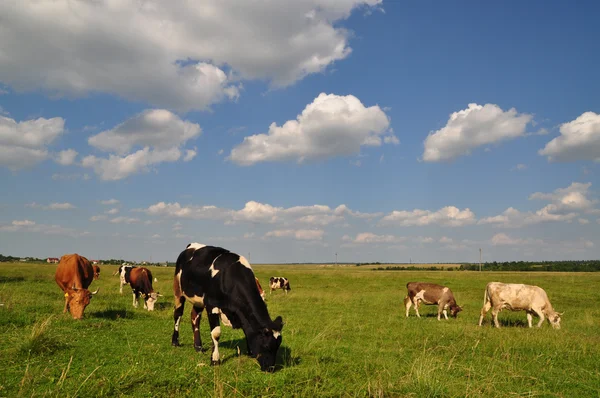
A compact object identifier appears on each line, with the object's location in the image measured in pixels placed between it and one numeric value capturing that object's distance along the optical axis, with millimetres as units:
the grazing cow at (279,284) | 36859
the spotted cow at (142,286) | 19761
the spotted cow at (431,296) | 20906
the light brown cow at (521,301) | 17781
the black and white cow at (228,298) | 7873
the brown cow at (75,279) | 13047
